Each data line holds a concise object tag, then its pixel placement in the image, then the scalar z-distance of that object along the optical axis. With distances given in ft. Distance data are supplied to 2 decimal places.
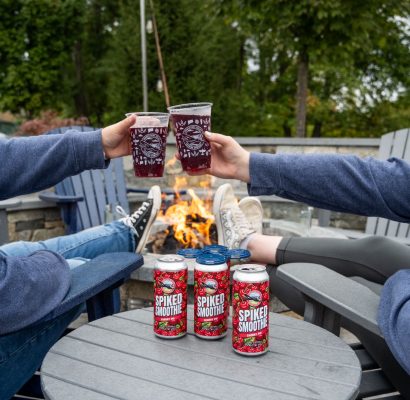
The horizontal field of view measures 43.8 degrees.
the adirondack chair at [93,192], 13.19
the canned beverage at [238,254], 4.46
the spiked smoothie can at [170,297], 4.28
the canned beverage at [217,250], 4.51
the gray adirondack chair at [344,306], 4.33
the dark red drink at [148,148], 4.97
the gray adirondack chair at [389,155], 10.77
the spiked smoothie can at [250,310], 3.97
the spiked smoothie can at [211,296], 4.20
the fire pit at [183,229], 10.03
